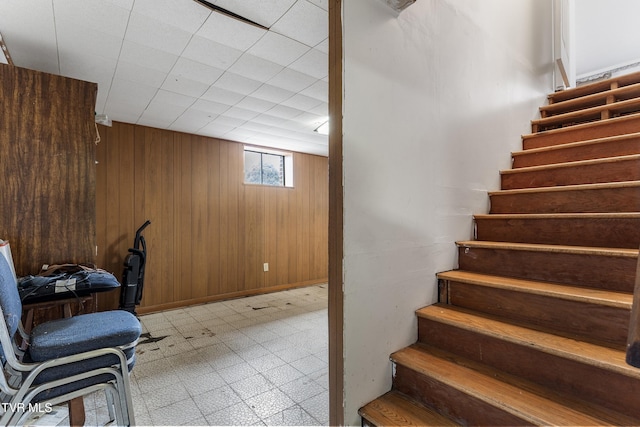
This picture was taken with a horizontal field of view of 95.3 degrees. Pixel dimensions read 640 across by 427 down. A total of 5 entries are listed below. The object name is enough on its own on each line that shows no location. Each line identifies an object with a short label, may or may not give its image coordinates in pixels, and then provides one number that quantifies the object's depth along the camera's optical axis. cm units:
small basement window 494
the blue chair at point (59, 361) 109
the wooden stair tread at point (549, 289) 118
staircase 107
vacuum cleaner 320
